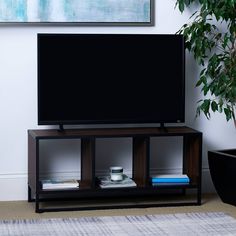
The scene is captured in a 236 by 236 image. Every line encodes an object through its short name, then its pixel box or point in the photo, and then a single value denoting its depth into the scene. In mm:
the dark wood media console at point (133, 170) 4975
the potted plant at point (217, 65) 5145
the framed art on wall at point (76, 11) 5178
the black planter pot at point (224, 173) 5084
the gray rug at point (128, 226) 4455
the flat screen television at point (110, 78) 5012
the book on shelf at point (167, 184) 5172
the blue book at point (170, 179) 5192
